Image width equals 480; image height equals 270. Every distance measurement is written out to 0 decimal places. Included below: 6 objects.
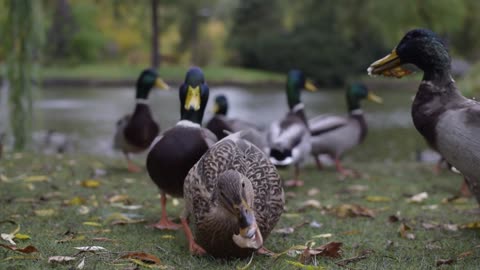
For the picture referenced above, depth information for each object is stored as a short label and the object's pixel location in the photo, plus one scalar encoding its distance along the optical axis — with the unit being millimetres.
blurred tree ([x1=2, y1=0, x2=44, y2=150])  7355
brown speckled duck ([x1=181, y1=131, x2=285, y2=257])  2801
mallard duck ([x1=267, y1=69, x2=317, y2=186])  5664
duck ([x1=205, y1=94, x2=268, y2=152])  6117
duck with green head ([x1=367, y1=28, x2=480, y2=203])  3096
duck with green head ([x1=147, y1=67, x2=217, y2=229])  3775
